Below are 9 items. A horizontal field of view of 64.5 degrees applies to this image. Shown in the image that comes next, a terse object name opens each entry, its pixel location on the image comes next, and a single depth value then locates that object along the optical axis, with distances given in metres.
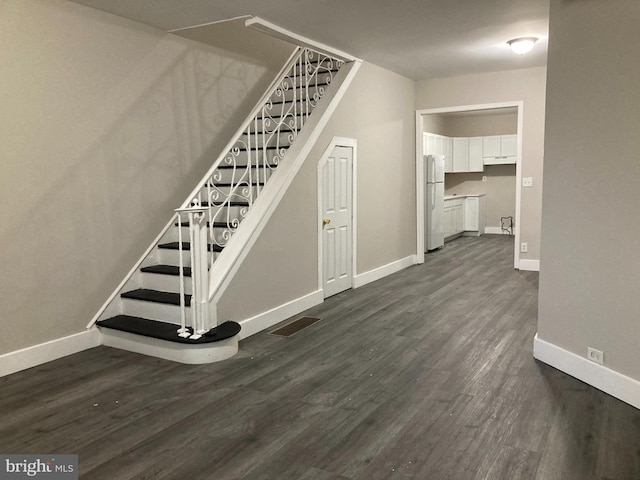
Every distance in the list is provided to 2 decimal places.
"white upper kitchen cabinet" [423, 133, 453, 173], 9.53
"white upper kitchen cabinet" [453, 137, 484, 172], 10.80
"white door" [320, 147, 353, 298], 5.59
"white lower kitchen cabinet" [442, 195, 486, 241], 10.27
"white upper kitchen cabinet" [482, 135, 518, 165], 10.46
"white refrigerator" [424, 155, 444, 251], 8.47
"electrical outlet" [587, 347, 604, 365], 3.25
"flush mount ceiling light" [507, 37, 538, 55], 5.03
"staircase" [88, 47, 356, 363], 3.85
